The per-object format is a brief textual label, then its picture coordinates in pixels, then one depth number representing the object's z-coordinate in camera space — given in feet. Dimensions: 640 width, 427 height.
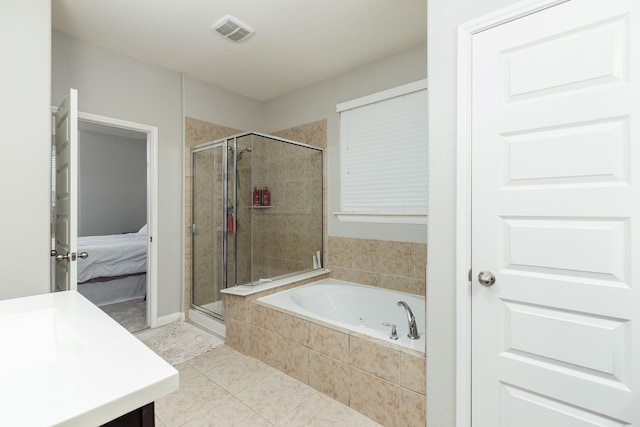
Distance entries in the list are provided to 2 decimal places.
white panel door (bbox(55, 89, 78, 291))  5.88
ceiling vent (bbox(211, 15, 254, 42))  7.34
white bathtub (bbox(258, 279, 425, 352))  8.16
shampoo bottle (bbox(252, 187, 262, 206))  9.23
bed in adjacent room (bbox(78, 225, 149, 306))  11.66
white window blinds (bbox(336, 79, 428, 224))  8.47
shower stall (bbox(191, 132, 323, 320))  9.25
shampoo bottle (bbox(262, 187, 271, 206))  9.51
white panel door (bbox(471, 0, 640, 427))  3.44
